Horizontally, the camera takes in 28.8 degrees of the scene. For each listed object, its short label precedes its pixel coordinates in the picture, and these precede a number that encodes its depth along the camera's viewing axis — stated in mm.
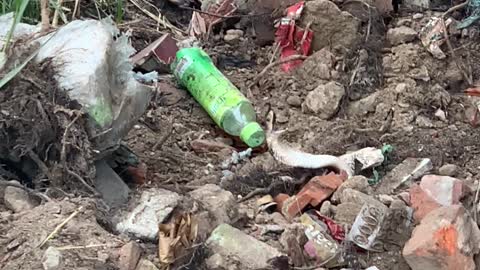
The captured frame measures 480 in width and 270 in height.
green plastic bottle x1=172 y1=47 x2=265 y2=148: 3143
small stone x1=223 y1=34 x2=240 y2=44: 3826
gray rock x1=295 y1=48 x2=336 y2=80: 3441
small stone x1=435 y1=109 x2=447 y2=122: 3244
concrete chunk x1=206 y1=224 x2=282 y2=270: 2251
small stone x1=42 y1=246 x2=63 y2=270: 2055
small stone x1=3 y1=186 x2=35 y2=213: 2289
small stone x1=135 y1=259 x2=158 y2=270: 2141
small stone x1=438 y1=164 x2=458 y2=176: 2838
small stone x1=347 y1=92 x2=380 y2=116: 3300
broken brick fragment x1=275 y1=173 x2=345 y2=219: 2605
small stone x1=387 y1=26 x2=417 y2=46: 3582
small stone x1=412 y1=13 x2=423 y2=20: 3707
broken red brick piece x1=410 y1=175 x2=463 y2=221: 2572
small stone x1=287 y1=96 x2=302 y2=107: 3361
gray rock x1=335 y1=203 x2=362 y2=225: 2518
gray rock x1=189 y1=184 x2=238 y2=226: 2443
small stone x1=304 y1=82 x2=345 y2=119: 3279
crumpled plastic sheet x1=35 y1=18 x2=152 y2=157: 2465
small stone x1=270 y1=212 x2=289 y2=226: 2538
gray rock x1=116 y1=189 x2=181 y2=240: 2311
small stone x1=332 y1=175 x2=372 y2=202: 2631
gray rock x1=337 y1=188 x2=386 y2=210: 2520
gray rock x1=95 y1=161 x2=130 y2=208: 2525
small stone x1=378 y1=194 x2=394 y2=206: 2605
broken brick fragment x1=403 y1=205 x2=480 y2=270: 2277
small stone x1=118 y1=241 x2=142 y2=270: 2125
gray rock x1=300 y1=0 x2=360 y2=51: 3582
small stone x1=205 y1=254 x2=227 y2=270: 2209
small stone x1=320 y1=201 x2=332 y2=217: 2572
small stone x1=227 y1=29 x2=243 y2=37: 3852
